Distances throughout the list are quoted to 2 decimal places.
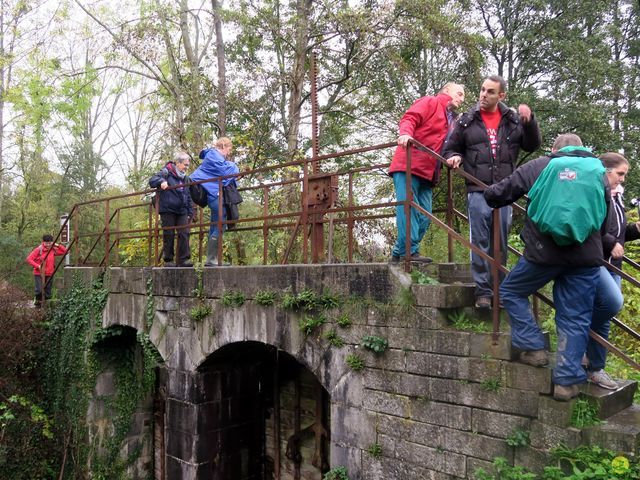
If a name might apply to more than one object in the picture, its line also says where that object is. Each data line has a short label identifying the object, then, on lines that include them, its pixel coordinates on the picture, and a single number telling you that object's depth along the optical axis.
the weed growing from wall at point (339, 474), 4.81
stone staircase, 3.38
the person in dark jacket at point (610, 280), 3.78
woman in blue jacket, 7.05
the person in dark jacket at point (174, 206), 7.61
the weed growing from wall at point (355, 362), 4.74
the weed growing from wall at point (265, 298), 5.66
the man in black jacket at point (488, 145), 4.32
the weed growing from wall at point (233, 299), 6.03
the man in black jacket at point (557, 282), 3.46
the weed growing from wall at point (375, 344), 4.54
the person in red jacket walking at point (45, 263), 10.52
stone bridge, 3.82
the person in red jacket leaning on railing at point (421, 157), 4.76
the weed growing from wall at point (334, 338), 4.93
